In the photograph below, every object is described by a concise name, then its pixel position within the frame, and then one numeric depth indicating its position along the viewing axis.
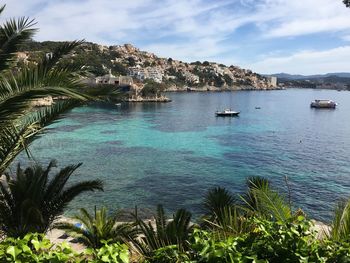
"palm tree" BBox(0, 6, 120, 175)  5.00
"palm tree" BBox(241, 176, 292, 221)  5.17
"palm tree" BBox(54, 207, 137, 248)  11.55
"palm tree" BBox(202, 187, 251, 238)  10.65
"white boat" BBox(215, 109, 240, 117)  84.00
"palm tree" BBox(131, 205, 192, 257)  5.54
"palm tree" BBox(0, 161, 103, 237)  8.02
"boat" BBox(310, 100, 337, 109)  113.62
